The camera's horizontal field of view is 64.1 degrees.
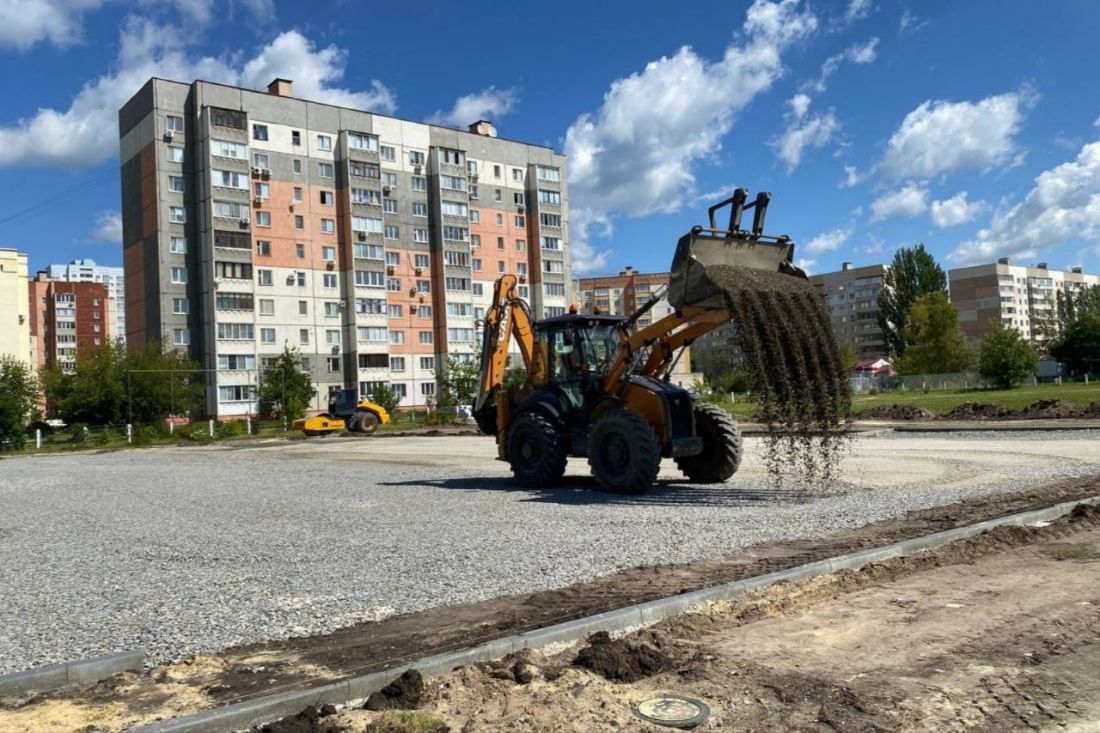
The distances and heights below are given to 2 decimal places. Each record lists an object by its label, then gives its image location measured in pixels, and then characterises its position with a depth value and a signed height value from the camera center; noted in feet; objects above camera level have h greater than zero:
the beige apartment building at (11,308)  253.85 +31.21
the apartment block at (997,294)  468.34 +42.71
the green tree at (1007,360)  184.03 +2.60
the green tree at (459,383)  200.23 +3.06
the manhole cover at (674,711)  14.01 -5.34
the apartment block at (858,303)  505.66 +44.56
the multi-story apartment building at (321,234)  207.92 +44.42
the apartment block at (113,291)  488.76 +84.64
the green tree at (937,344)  241.76 +8.72
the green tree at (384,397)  209.46 +0.45
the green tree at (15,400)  139.74 +2.49
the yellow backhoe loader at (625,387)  40.63 +0.18
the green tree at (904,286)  307.37 +31.51
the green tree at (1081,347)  229.25 +5.98
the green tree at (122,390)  167.63 +3.92
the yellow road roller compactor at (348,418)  141.90 -2.83
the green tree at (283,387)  202.18 +3.79
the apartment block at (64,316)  441.27 +49.93
